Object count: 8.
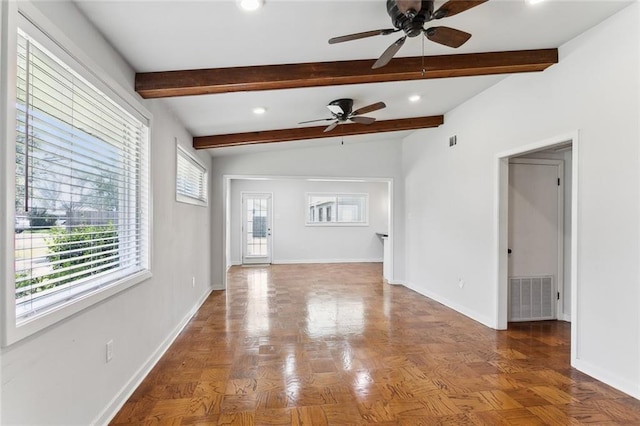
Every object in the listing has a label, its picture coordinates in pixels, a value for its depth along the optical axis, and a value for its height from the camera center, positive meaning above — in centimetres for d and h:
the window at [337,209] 917 +17
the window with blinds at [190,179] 396 +48
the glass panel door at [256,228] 879 -36
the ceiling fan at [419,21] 185 +117
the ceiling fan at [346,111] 380 +123
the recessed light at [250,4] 189 +121
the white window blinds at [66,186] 146 +15
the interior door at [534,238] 407 -26
